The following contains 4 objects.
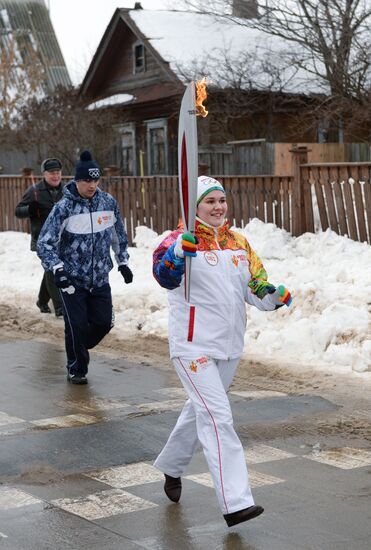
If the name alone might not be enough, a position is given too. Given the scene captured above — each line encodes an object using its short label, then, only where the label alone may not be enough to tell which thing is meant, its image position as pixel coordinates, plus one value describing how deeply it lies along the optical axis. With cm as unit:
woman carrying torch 550
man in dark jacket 1326
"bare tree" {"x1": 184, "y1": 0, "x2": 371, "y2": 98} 2380
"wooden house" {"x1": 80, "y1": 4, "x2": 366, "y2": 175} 3059
